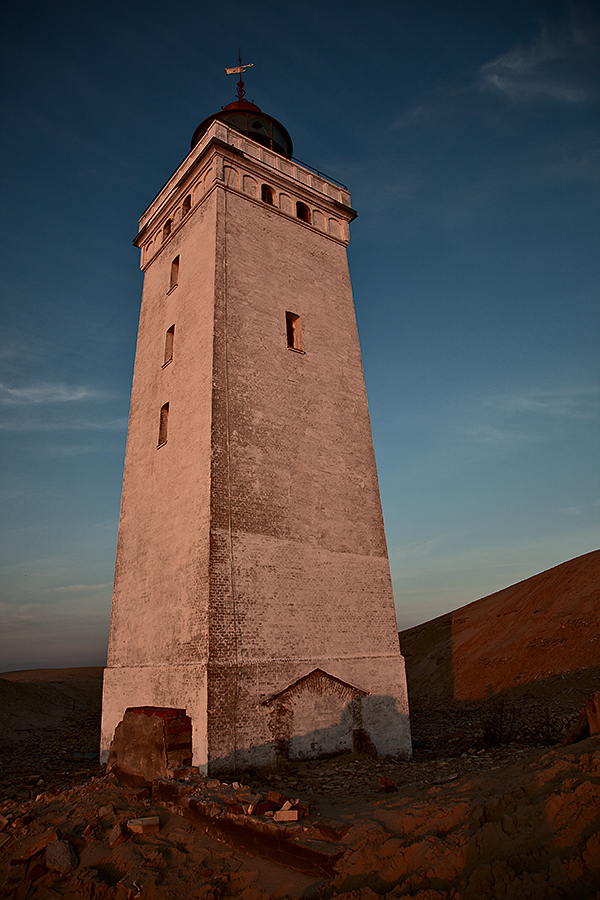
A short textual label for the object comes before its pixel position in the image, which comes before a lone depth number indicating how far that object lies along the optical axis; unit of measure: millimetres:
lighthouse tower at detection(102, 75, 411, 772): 10250
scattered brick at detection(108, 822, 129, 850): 6256
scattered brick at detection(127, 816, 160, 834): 6379
